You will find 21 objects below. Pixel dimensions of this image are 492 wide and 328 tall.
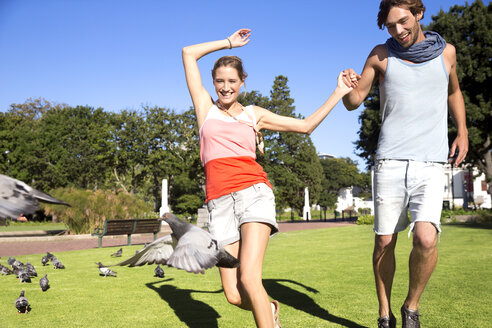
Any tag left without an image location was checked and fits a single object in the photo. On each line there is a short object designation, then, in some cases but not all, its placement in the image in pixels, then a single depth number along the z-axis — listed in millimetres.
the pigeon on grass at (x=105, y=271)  8141
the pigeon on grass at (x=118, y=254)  11992
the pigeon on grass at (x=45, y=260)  10297
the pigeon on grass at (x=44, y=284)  6964
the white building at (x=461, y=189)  74062
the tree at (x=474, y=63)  27562
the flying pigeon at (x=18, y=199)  1743
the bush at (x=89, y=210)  20281
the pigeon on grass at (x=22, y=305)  5422
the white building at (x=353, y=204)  60250
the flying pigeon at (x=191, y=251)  2598
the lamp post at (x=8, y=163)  45456
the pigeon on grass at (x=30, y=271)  8204
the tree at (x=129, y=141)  45406
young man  3560
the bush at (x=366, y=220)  29272
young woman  3143
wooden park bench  15570
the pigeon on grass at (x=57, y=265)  9661
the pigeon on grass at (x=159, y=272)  7973
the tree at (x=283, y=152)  47719
